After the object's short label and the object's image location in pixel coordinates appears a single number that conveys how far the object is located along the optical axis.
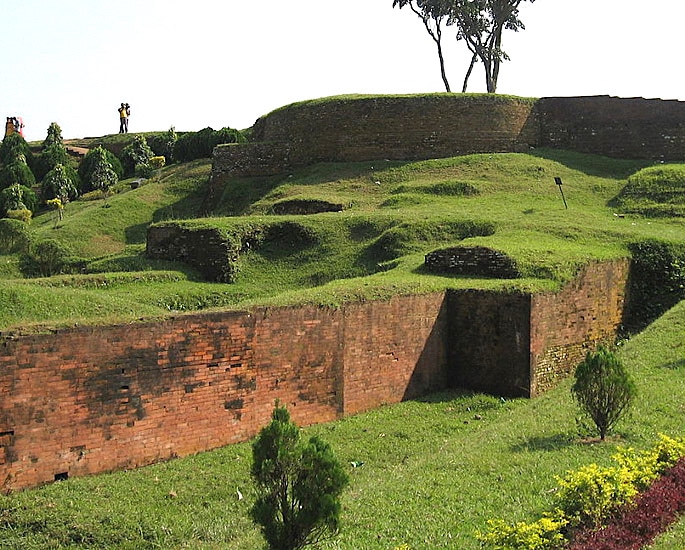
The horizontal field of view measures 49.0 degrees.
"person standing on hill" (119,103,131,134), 41.44
